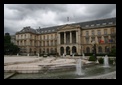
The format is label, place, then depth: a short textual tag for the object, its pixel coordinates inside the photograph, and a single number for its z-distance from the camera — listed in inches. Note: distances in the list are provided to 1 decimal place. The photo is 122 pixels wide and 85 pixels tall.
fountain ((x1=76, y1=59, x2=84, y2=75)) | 514.3
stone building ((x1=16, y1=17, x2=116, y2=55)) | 1926.7
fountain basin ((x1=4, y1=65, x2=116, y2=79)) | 391.0
